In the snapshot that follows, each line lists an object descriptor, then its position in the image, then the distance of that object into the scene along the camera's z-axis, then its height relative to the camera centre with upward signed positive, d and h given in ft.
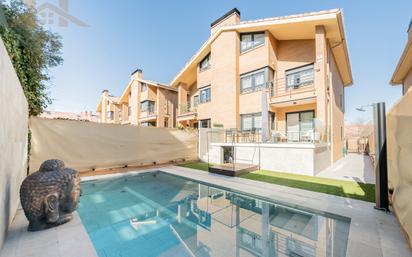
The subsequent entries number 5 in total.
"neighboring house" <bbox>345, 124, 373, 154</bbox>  66.20 -4.52
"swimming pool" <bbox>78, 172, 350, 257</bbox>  9.71 -6.32
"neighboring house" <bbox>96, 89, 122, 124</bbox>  99.45 +13.11
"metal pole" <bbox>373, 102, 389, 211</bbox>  13.20 -1.82
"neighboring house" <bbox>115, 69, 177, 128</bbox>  71.56 +11.98
